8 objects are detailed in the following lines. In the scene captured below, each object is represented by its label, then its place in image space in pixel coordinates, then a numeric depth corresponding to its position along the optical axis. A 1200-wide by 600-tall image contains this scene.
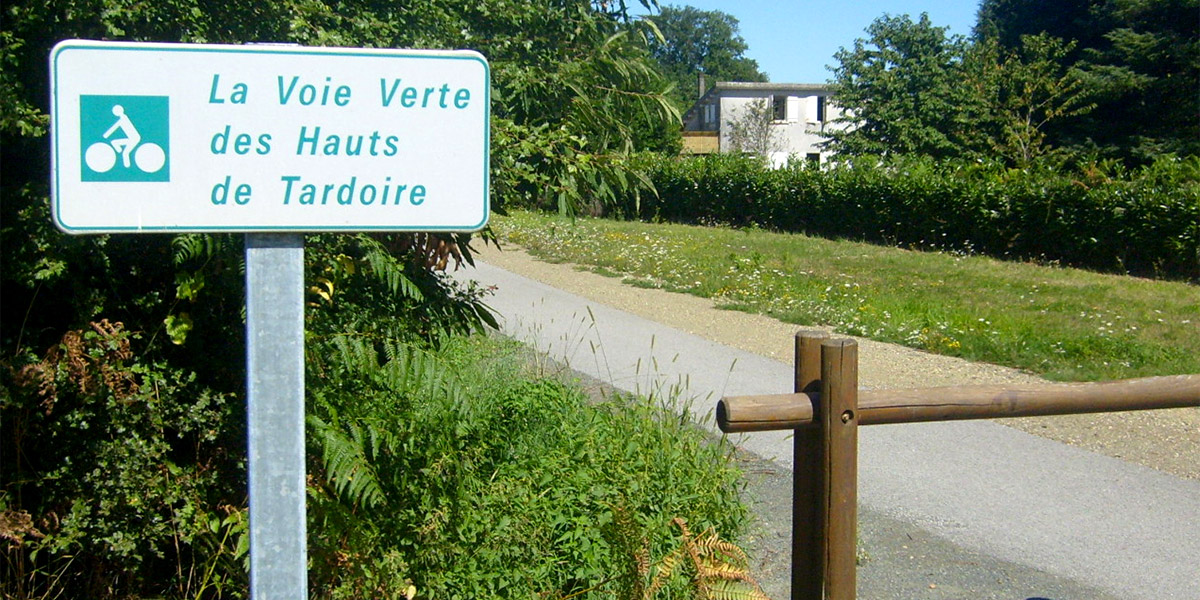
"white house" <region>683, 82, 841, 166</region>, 57.66
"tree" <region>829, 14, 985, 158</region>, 29.77
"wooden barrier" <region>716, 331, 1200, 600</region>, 3.12
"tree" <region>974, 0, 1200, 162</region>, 29.42
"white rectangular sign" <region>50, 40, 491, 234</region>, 1.97
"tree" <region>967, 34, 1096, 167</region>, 25.97
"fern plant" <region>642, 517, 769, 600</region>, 3.45
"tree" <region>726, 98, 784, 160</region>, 43.00
